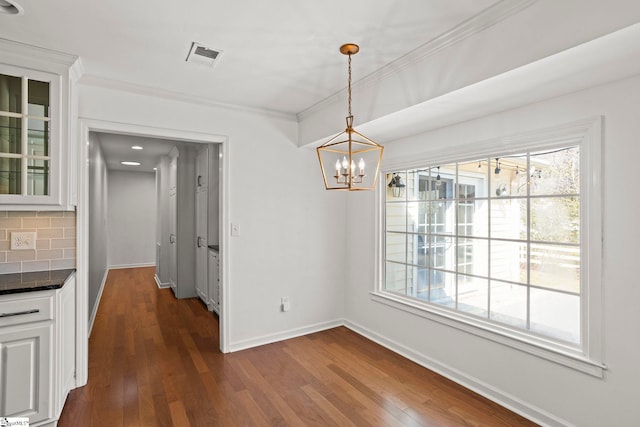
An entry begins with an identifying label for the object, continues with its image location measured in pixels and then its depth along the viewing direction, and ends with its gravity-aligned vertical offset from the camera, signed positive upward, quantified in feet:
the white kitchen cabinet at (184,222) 17.69 -0.47
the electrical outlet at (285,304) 12.18 -3.26
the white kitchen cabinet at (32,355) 6.46 -2.82
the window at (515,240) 6.91 -0.65
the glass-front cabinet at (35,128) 7.25 +1.88
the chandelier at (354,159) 12.19 +2.07
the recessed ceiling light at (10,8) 5.90 +3.67
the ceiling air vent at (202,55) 7.47 +3.67
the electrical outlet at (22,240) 8.30 -0.69
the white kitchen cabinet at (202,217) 16.10 -0.19
